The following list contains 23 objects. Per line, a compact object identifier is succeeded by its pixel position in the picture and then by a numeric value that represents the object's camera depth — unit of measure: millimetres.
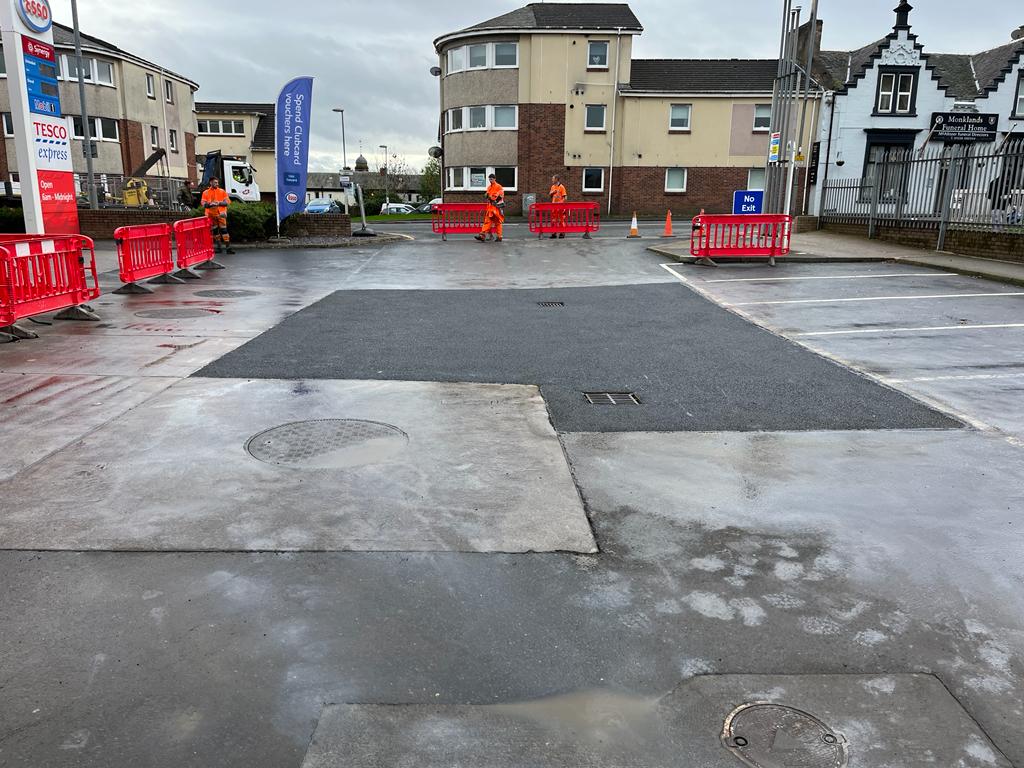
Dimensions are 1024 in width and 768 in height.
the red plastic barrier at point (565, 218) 25719
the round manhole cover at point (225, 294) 13062
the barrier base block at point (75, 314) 10594
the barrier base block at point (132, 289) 13461
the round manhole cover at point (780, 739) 2510
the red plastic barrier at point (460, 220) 25966
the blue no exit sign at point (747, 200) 20438
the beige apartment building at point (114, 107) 39594
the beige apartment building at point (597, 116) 40344
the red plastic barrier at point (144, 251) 13273
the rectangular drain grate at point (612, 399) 6625
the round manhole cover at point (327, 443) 5152
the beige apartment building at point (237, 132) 60469
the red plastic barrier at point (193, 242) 15711
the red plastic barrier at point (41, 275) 9086
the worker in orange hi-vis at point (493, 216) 23172
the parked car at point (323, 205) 45625
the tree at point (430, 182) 86912
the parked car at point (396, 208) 63744
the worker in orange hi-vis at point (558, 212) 25641
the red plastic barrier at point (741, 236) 17406
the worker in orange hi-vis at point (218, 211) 20359
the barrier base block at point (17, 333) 9195
